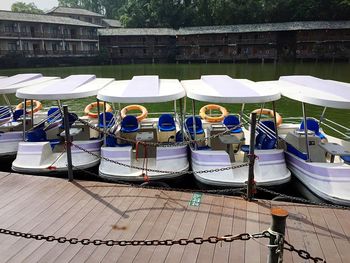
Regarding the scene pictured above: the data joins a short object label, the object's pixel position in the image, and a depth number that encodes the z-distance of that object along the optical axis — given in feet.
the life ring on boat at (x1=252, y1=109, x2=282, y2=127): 33.07
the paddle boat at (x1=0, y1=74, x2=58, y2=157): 28.27
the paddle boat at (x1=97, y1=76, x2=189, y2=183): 22.44
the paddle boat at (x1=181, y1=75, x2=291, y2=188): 21.65
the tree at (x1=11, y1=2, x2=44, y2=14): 273.75
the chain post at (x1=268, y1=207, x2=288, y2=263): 8.93
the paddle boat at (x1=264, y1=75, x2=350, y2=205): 19.56
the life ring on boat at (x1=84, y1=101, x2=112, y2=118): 37.74
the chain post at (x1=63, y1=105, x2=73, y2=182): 19.57
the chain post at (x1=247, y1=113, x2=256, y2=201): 16.99
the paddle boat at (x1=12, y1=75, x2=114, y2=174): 24.06
